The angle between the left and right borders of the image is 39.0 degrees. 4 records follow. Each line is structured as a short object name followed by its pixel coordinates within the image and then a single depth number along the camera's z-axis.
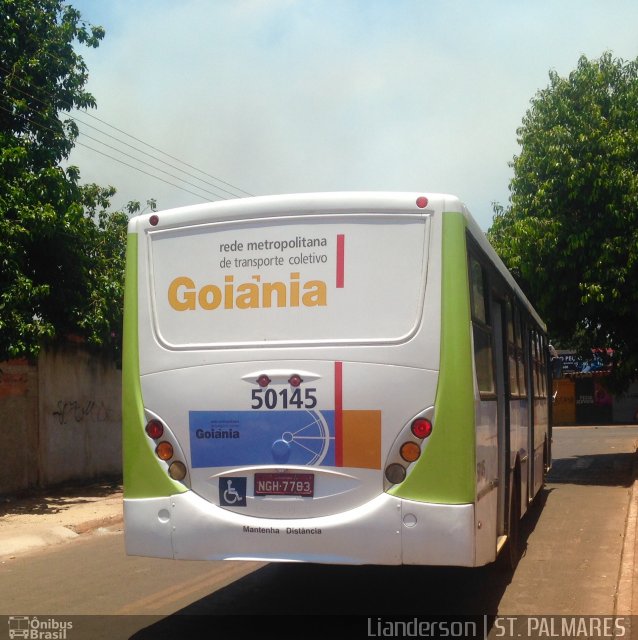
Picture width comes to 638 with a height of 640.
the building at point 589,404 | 49.56
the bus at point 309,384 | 5.98
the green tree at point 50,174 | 13.88
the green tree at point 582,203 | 16.92
